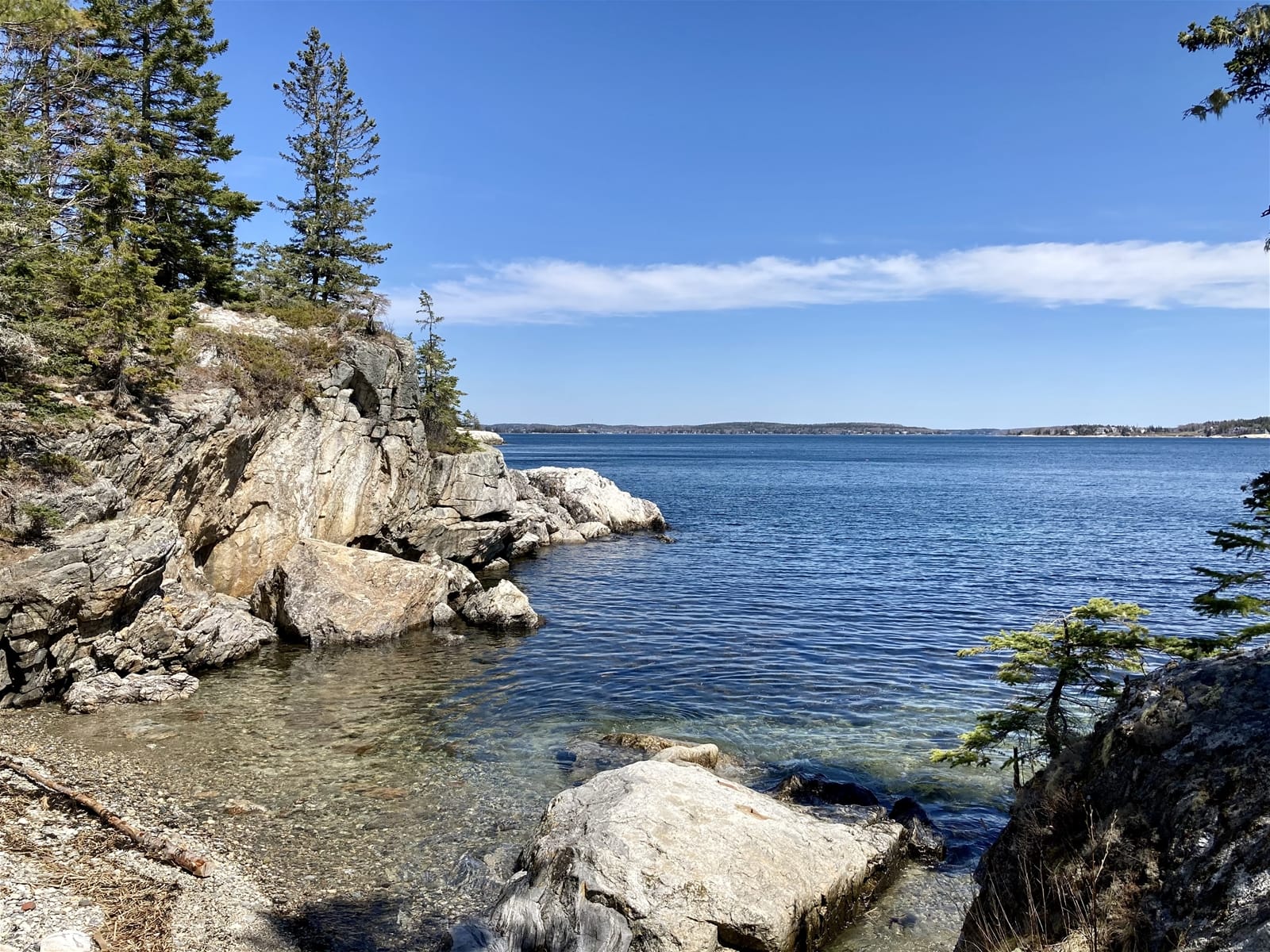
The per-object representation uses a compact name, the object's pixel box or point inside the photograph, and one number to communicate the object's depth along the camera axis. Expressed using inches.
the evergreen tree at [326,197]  1617.9
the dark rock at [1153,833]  207.8
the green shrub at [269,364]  1048.8
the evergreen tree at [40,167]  687.7
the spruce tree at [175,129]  1133.7
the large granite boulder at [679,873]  354.9
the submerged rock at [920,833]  486.9
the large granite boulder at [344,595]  965.8
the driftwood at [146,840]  419.5
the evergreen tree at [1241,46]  369.1
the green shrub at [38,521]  669.9
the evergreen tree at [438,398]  1664.6
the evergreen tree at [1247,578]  358.0
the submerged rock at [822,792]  547.8
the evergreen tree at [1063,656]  418.3
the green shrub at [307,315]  1270.9
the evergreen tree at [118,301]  784.9
